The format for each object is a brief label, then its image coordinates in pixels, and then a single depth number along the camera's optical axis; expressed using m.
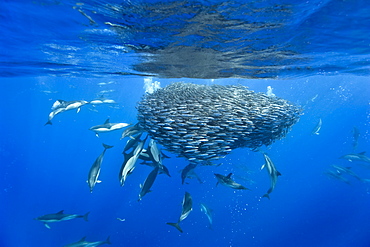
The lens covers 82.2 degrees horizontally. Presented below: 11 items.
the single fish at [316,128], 10.83
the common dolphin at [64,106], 8.35
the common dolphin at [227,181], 6.11
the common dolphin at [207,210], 8.43
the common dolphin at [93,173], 5.70
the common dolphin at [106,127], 7.03
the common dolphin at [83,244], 7.13
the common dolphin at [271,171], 6.38
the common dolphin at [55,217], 7.03
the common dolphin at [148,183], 5.97
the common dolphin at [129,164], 5.54
